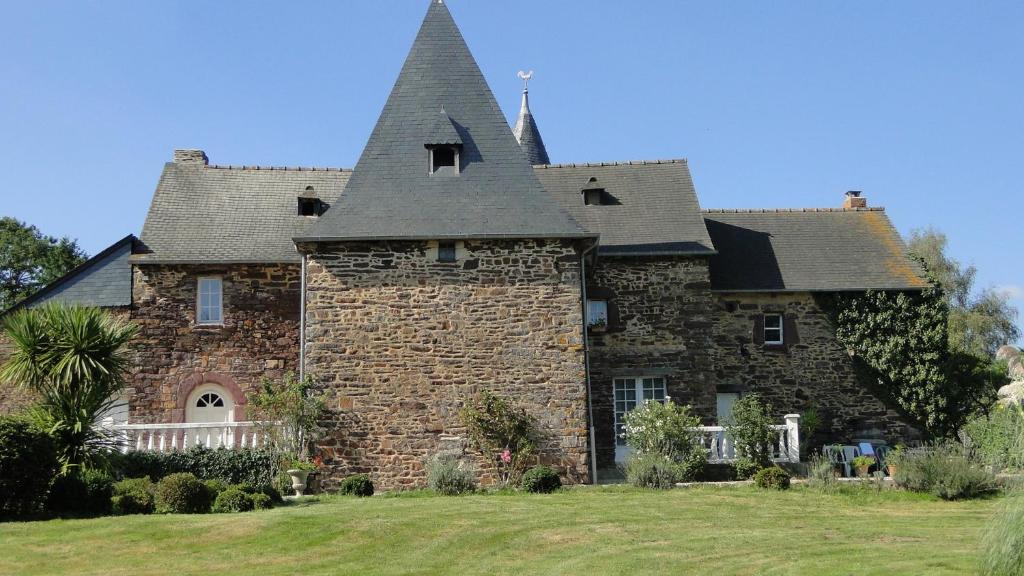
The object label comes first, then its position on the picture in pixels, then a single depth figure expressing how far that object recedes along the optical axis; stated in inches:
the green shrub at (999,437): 420.2
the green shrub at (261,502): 599.2
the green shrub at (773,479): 695.1
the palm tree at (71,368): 633.0
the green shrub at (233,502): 586.9
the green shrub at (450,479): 684.7
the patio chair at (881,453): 871.9
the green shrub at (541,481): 687.1
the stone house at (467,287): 738.8
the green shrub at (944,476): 671.1
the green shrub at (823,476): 696.4
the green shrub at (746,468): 755.4
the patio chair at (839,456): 821.2
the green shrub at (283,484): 689.0
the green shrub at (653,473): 701.3
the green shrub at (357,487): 690.2
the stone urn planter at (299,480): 685.9
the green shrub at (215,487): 601.7
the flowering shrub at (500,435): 723.4
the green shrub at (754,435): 766.5
